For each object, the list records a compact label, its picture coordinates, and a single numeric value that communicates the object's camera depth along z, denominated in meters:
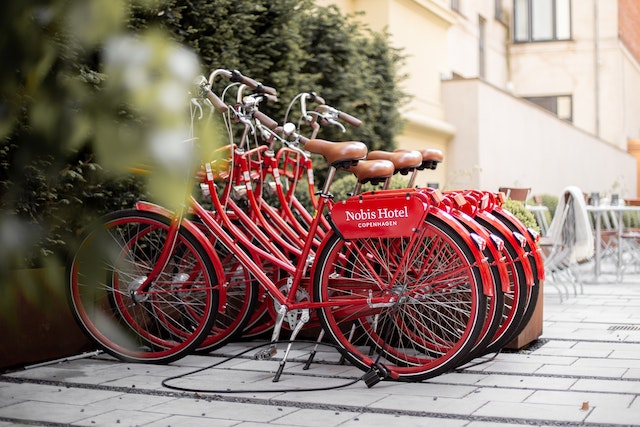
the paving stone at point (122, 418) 3.40
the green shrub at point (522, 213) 5.86
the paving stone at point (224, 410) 3.49
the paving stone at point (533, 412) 3.39
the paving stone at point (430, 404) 3.57
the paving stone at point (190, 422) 3.35
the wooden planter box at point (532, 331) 5.04
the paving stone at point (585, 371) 4.34
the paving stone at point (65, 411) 3.45
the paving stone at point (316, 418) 3.35
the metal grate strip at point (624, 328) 6.05
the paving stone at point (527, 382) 4.05
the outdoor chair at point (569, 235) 7.91
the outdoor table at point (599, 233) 9.72
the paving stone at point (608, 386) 3.94
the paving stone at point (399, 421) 3.31
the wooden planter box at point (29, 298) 0.77
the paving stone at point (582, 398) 3.64
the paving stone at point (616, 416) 3.30
